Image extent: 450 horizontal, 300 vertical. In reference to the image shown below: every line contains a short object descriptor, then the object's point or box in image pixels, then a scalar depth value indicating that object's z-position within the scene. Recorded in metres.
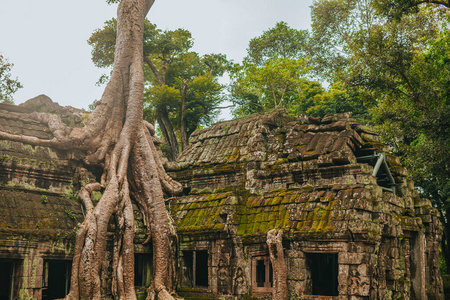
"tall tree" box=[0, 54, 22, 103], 17.83
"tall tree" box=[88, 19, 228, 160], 22.89
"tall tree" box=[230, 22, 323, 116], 25.70
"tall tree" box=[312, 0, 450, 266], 12.55
